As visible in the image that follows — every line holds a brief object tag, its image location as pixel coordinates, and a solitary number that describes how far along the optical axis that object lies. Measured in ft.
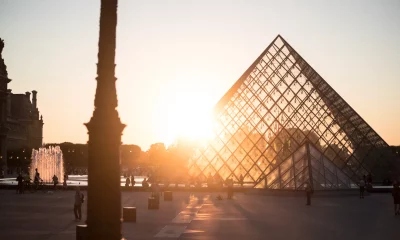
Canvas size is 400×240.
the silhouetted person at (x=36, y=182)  130.76
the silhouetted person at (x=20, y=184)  117.57
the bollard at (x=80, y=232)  28.12
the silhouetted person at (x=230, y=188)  102.20
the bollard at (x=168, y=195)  97.20
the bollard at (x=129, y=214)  56.59
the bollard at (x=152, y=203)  75.44
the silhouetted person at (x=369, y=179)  135.08
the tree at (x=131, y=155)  479.82
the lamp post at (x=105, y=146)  23.72
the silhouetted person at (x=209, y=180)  137.37
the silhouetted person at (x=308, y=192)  86.01
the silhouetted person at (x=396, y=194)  68.56
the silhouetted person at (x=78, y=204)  58.59
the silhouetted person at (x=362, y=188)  106.78
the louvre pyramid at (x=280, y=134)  148.66
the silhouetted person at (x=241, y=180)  145.80
